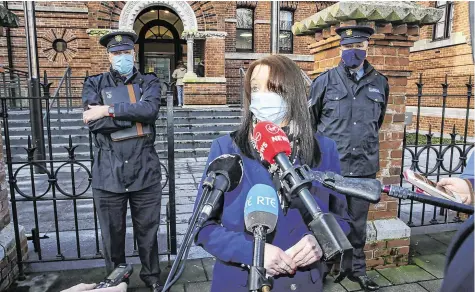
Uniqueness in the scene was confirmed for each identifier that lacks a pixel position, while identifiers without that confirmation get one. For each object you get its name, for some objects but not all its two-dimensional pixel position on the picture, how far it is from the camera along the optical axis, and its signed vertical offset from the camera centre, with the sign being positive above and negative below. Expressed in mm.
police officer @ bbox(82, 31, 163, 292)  2852 -539
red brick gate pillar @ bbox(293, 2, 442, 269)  3205 +360
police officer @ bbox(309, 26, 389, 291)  3057 -100
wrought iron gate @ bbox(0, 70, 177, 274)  3334 -1633
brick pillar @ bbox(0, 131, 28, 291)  3076 -1356
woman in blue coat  1410 -348
